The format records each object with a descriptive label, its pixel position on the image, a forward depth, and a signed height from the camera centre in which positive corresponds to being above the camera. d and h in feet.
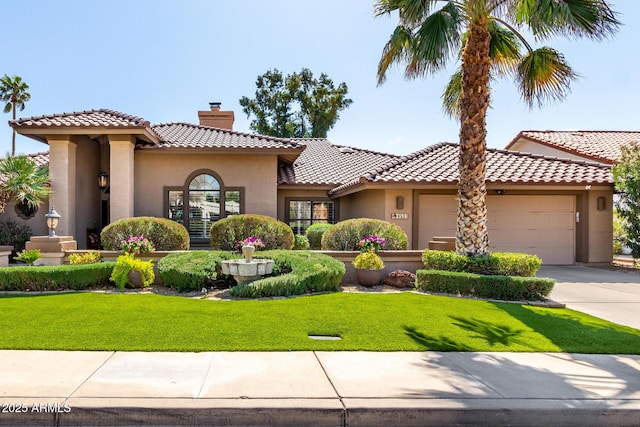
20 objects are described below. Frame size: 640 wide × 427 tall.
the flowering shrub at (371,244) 36.22 -2.65
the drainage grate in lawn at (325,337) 20.42 -6.24
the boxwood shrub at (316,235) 51.53 -2.66
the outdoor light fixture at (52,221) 36.52 -0.75
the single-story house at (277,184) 47.93 +2.76
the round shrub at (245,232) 39.83 -1.80
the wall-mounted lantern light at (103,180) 50.65 +4.08
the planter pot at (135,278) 32.36 -5.16
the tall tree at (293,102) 131.03 +35.24
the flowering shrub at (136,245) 34.71 -2.75
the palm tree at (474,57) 31.35 +13.05
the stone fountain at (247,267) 31.53 -4.19
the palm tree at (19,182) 41.27 +3.16
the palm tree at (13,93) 113.91 +33.93
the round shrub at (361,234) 38.81 -1.88
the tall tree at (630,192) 46.44 +2.65
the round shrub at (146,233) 38.22 -1.87
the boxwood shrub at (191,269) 31.37 -4.38
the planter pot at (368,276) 34.71 -5.28
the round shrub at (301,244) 50.16 -3.72
